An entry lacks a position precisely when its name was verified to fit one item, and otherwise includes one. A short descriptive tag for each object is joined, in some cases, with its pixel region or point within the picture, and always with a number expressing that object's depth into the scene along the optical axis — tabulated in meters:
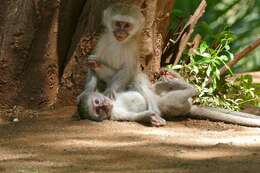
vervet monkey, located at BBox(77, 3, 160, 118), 14.27
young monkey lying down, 13.96
